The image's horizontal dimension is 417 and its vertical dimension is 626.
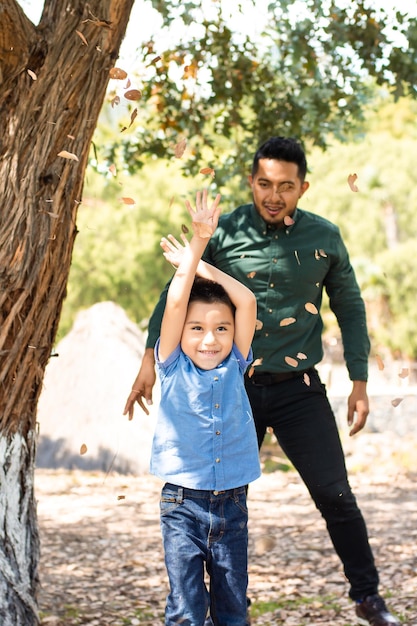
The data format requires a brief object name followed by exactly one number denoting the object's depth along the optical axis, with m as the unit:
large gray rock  9.21
